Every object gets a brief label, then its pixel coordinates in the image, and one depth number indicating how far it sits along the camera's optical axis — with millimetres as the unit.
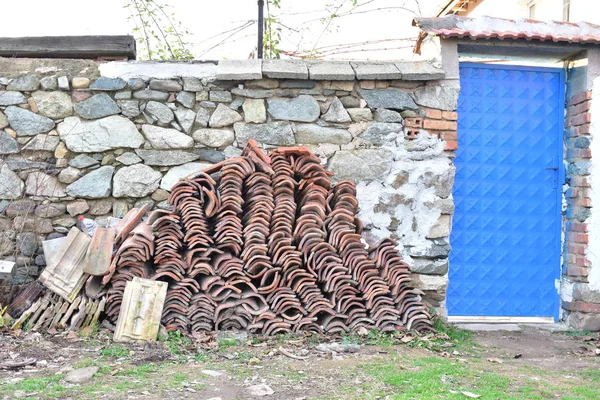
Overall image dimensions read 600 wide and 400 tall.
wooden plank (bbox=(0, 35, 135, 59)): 6074
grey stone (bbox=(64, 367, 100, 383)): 3963
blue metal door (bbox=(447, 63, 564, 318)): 6363
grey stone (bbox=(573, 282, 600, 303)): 6195
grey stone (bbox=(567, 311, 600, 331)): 6184
